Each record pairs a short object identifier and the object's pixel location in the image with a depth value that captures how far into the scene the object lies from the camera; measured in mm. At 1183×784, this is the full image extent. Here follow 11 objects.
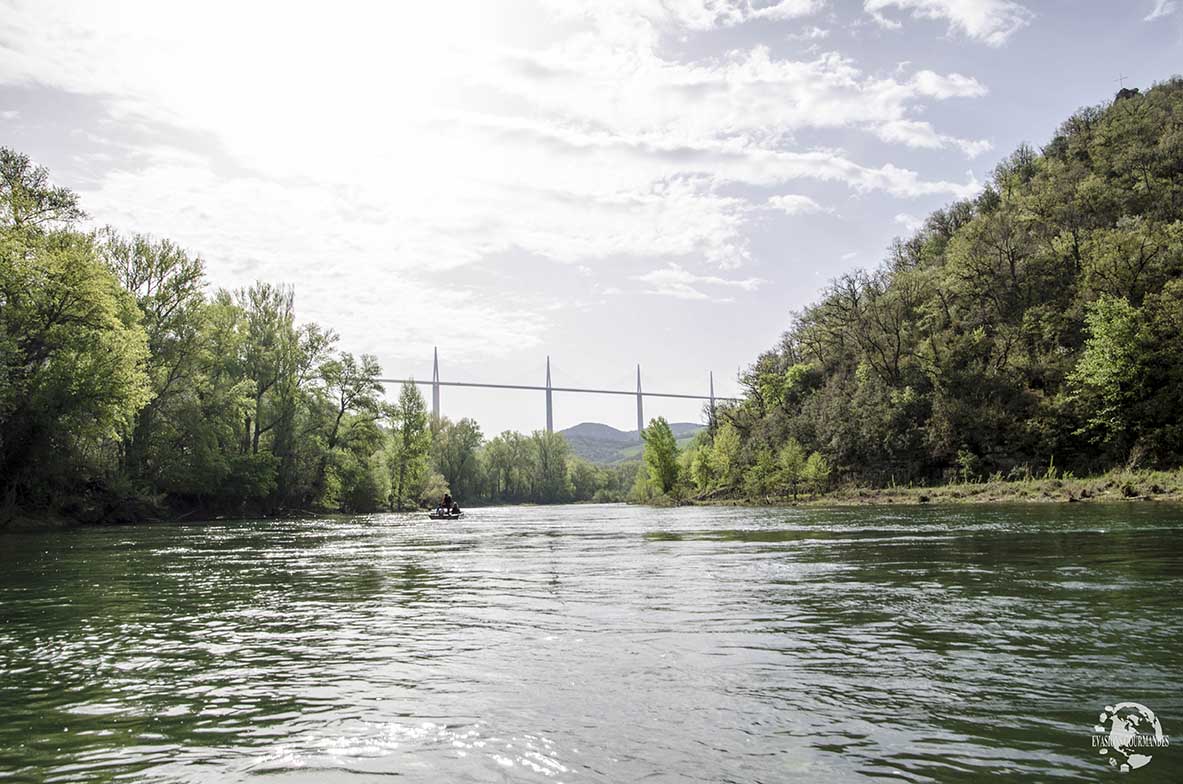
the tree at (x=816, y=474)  78875
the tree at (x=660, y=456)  112625
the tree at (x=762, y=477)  85375
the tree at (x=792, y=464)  82250
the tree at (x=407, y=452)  98688
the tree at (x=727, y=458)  98875
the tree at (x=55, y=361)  43969
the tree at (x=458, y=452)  151750
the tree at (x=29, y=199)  45125
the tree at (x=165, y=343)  58688
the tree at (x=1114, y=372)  61594
